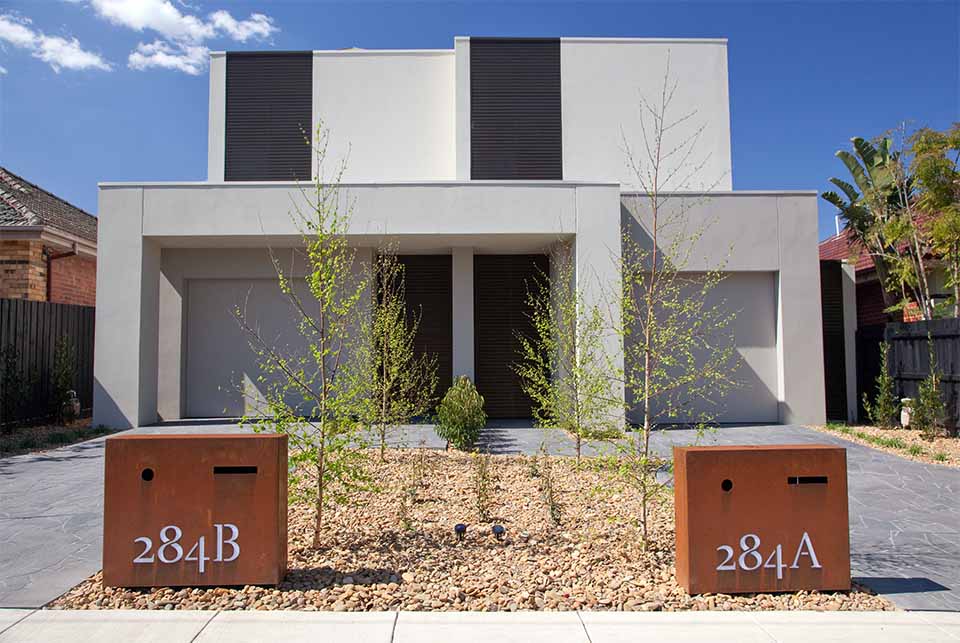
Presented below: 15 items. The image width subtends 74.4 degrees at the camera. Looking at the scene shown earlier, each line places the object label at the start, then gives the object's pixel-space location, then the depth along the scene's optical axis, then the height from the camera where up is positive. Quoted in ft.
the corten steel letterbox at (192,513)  15.19 -3.81
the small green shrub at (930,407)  40.14 -3.49
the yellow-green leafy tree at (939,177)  43.09 +12.12
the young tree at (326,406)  17.51 -1.54
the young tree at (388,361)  29.66 -0.37
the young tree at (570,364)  28.30 -0.60
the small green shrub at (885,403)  43.91 -3.60
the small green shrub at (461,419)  33.12 -3.44
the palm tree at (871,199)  58.80 +14.78
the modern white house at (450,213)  41.55 +9.36
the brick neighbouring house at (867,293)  64.18 +6.25
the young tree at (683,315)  42.80 +2.88
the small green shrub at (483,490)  21.21 -5.17
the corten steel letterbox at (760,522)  15.19 -4.08
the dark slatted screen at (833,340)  48.70 +0.94
